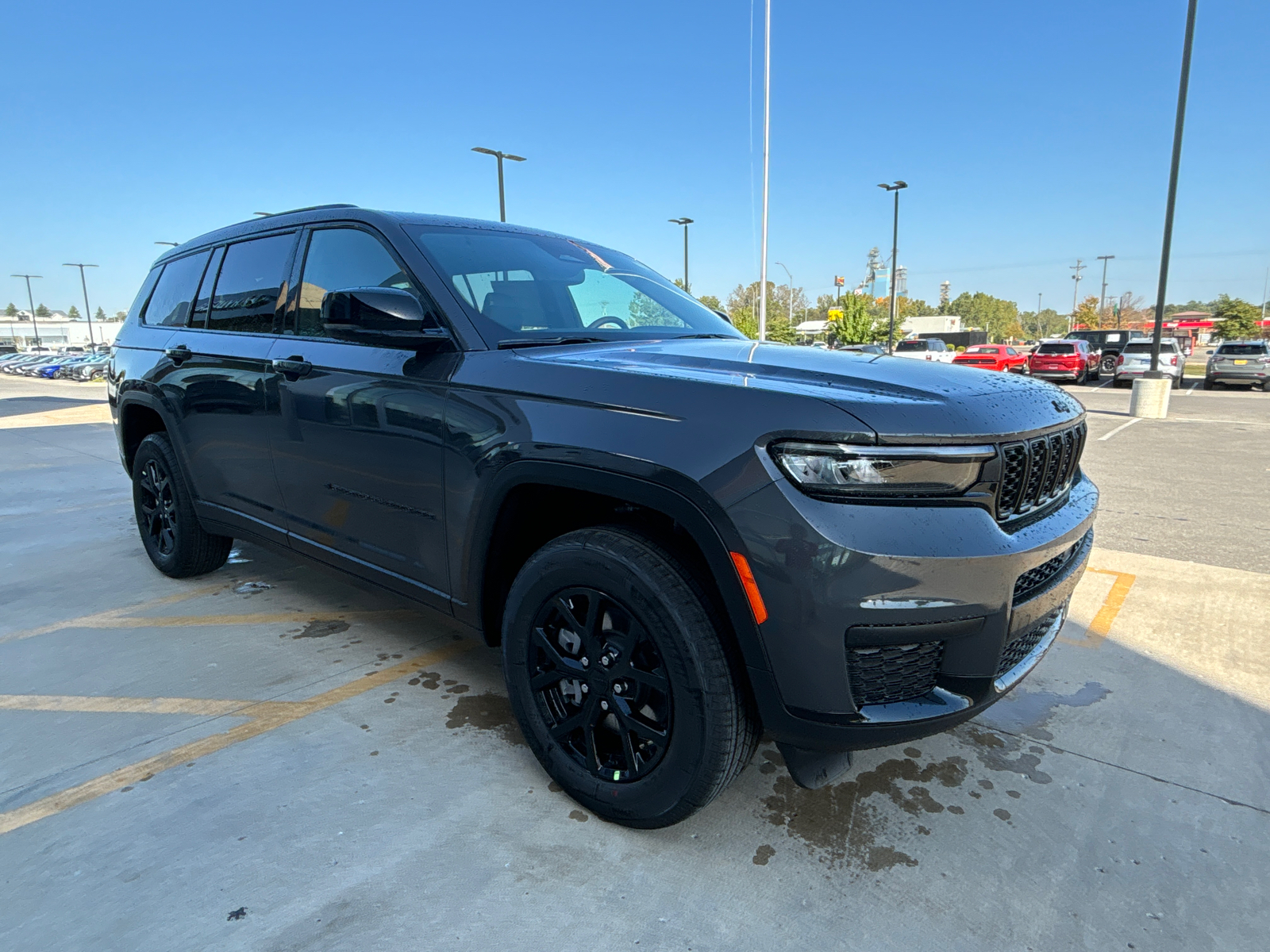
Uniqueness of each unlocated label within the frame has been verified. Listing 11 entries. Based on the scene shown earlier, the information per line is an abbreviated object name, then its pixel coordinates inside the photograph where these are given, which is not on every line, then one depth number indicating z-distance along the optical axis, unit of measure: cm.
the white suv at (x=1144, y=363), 2220
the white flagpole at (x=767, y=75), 1922
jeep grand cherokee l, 171
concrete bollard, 1371
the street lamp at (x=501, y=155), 2218
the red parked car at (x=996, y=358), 2450
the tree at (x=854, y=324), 4909
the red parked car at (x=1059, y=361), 2338
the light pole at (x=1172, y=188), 1280
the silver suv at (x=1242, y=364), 2109
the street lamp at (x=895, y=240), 3394
